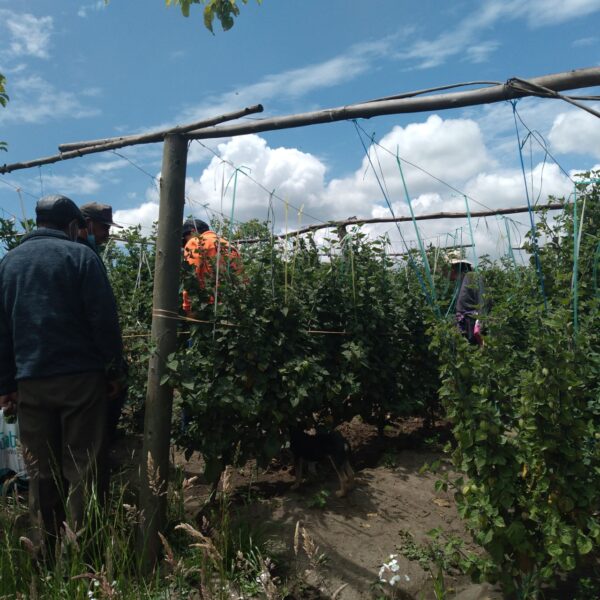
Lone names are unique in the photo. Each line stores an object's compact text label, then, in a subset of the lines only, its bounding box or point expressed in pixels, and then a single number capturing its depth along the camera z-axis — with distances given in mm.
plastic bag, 5078
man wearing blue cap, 3420
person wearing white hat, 6570
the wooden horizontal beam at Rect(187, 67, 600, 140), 2676
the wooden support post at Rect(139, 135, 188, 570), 3609
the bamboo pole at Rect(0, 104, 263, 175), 3521
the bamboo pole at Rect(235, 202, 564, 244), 5041
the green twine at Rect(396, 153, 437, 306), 3092
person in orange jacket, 4035
